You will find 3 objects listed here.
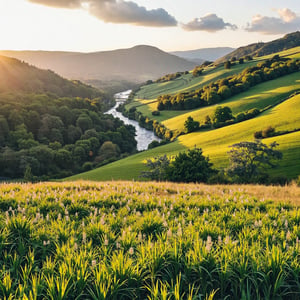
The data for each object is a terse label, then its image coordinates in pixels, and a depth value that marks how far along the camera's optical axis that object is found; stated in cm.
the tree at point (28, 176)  4939
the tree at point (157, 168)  3947
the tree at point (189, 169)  3197
